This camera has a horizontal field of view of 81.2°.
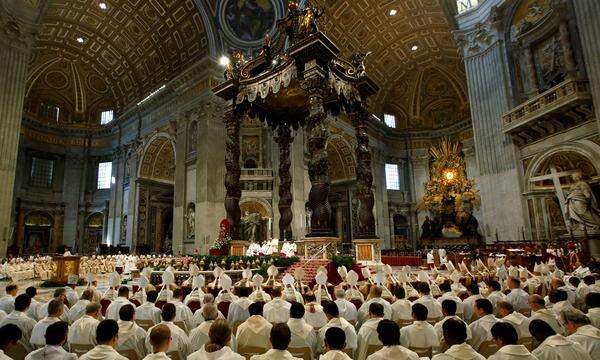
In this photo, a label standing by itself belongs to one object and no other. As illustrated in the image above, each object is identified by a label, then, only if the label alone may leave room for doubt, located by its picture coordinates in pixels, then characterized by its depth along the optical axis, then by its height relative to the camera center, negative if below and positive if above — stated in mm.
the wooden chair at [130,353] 2922 -905
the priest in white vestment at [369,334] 2975 -818
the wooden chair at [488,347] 3016 -966
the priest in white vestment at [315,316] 3582 -785
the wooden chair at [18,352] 3019 -894
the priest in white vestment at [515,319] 3076 -753
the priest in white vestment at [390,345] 2129 -666
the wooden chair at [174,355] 2887 -916
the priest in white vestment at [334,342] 2111 -622
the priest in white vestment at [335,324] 2961 -742
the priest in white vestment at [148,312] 3740 -729
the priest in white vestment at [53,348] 2139 -625
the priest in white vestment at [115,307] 3737 -662
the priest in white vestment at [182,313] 3672 -735
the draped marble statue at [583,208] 10245 +688
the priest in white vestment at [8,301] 3952 -603
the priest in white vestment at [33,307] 3910 -664
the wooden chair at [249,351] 2949 -917
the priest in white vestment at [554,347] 2199 -727
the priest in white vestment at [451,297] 3859 -716
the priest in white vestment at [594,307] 3101 -693
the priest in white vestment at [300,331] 2904 -758
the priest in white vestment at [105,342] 2125 -611
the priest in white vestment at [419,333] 2842 -787
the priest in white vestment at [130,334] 2918 -748
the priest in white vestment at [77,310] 3809 -703
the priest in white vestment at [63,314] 3734 -690
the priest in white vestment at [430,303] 3834 -739
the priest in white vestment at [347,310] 3766 -768
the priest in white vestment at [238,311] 3818 -759
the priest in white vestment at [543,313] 3168 -736
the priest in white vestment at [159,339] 2156 -585
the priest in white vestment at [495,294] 4018 -690
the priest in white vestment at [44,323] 3024 -661
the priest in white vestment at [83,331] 3008 -733
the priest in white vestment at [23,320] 3182 -655
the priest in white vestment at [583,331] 2445 -723
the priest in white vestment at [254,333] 2973 -777
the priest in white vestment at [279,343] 2117 -619
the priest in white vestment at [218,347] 2094 -636
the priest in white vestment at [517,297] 4148 -750
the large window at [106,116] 27000 +9803
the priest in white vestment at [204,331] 2963 -753
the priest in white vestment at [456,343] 2092 -667
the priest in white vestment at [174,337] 2914 -778
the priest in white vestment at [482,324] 3035 -780
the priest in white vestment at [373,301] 3730 -745
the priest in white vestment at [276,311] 3625 -727
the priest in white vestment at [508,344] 2041 -669
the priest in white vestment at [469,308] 3953 -817
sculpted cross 11430 +1707
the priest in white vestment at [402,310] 3773 -787
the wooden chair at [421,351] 2832 -918
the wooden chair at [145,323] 3674 -828
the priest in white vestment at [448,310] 3035 -650
